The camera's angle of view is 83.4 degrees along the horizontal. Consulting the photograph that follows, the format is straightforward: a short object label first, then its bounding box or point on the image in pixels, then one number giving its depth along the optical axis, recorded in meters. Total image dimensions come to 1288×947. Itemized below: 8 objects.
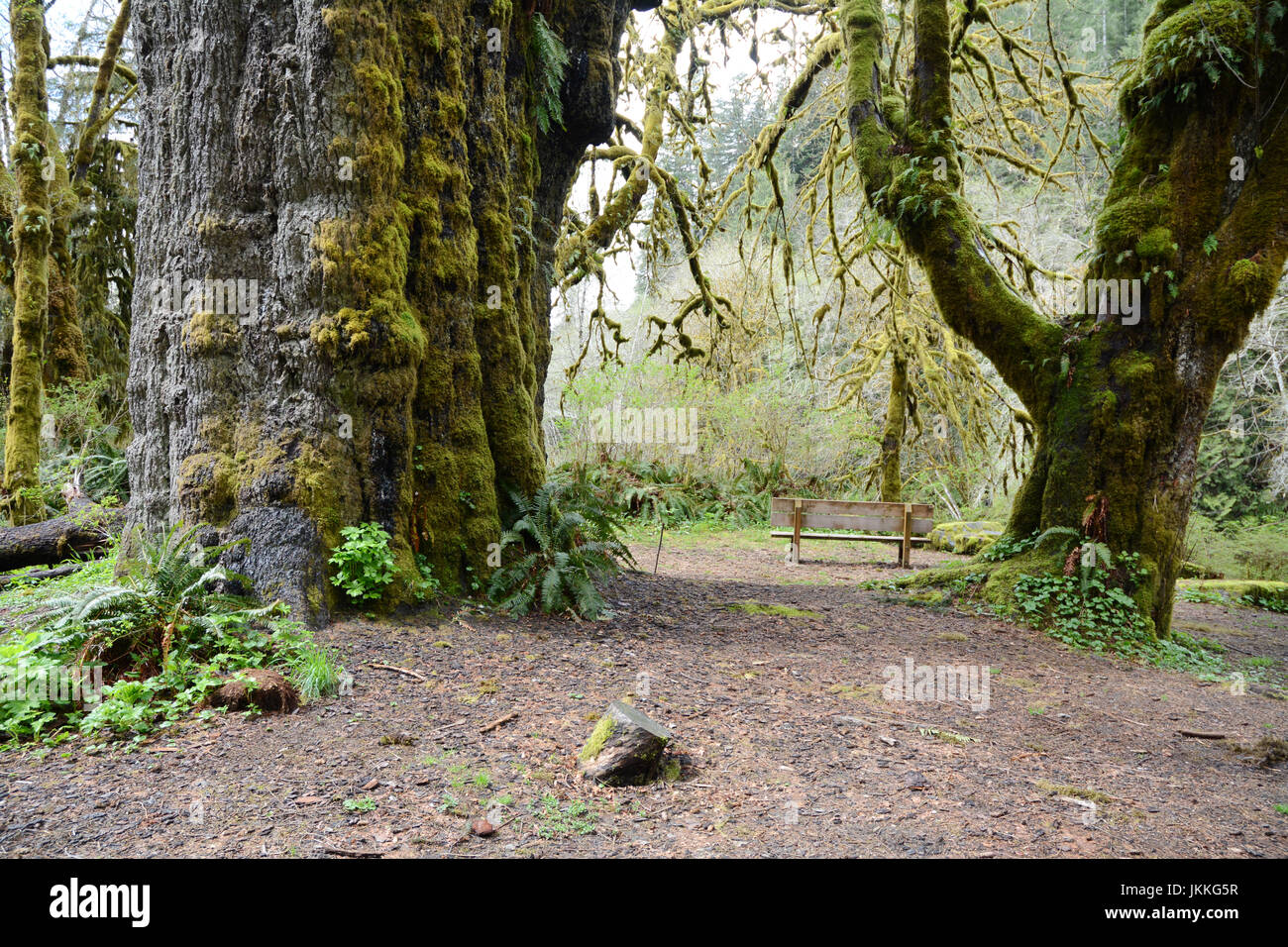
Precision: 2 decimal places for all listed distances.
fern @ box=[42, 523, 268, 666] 3.62
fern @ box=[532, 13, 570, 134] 6.45
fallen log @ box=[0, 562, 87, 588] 6.31
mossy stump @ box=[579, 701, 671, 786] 3.16
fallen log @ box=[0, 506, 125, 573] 7.06
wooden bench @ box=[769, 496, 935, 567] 11.12
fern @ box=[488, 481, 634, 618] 5.60
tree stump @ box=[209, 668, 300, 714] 3.52
